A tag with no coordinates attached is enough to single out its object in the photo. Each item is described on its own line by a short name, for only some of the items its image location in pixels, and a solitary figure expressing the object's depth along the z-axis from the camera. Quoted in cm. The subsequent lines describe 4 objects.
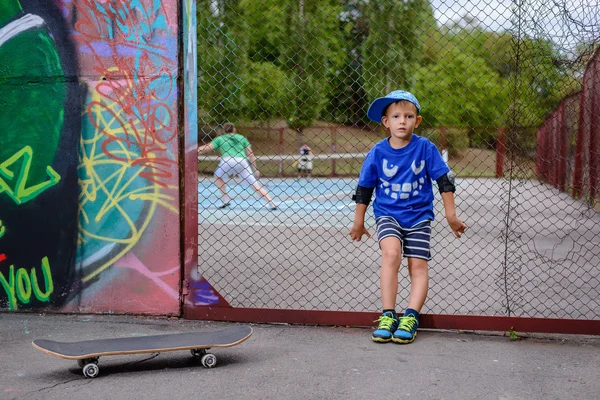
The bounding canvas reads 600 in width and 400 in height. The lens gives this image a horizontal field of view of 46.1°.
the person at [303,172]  2064
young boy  464
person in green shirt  1207
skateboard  385
